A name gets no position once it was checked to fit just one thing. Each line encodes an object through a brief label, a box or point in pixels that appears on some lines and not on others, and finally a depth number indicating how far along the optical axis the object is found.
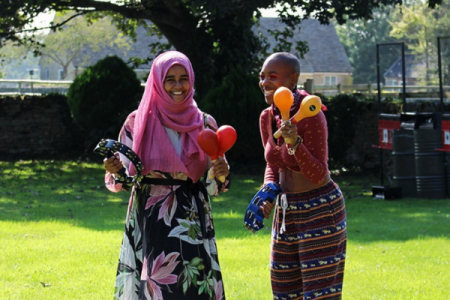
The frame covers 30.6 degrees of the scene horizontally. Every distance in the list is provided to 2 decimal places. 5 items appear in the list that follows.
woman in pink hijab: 4.73
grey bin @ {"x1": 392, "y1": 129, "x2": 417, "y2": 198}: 14.44
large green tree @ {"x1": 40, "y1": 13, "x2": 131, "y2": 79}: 58.58
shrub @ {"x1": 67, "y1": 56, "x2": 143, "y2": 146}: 21.06
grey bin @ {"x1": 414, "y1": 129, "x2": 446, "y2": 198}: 14.10
